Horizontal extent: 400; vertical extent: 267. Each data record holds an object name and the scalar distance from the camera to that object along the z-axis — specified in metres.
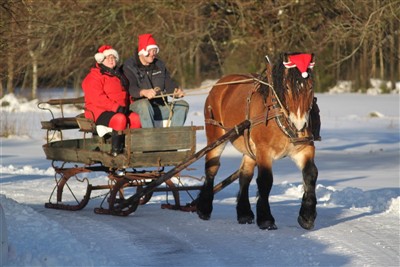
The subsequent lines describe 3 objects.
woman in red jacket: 17.45
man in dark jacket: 17.56
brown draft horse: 15.01
